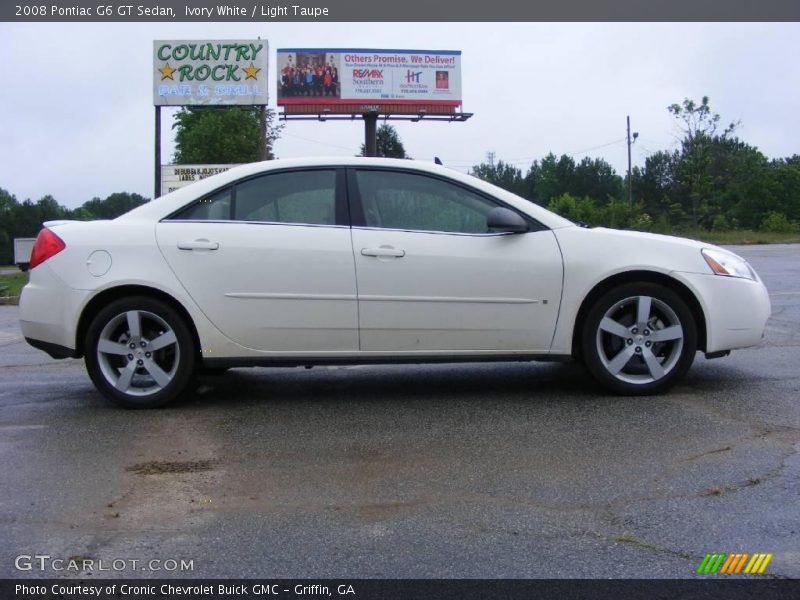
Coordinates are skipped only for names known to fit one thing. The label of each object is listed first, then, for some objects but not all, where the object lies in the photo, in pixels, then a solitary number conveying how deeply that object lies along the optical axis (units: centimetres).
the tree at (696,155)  4959
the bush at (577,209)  4941
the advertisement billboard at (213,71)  2522
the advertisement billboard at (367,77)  3262
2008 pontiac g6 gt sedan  484
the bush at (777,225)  5762
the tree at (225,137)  4609
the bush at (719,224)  5818
